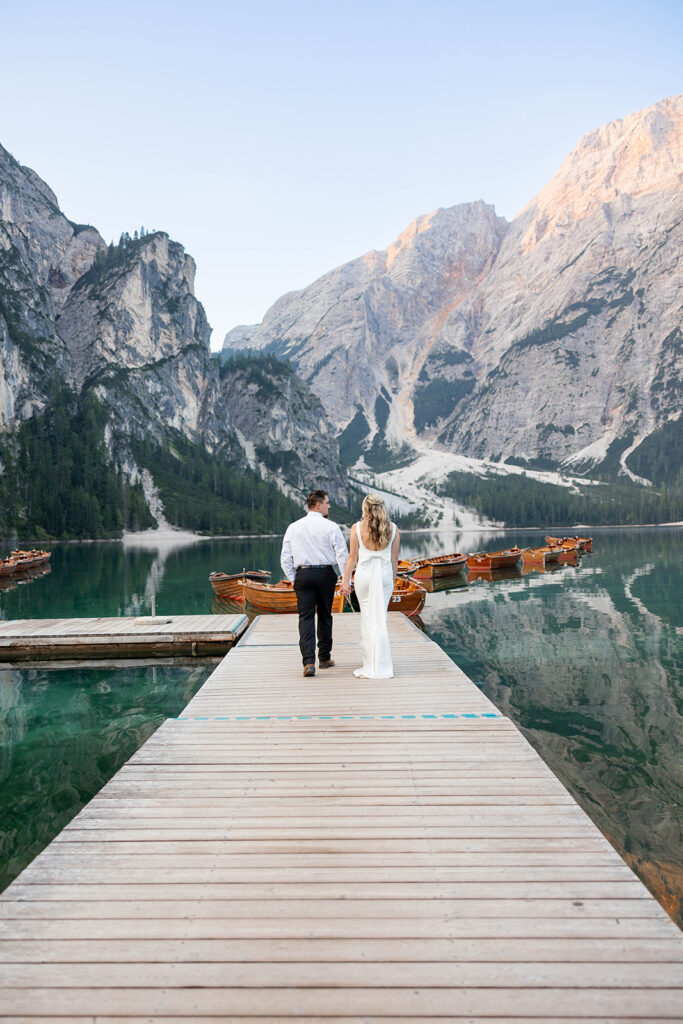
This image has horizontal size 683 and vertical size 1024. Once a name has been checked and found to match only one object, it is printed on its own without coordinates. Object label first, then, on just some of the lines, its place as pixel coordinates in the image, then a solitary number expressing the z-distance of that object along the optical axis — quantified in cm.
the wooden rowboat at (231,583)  3497
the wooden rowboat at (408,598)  2733
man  1038
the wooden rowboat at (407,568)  4392
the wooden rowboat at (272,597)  2767
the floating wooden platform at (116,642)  1897
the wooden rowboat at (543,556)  6331
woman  997
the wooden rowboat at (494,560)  5641
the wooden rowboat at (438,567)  4856
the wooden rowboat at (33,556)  5926
